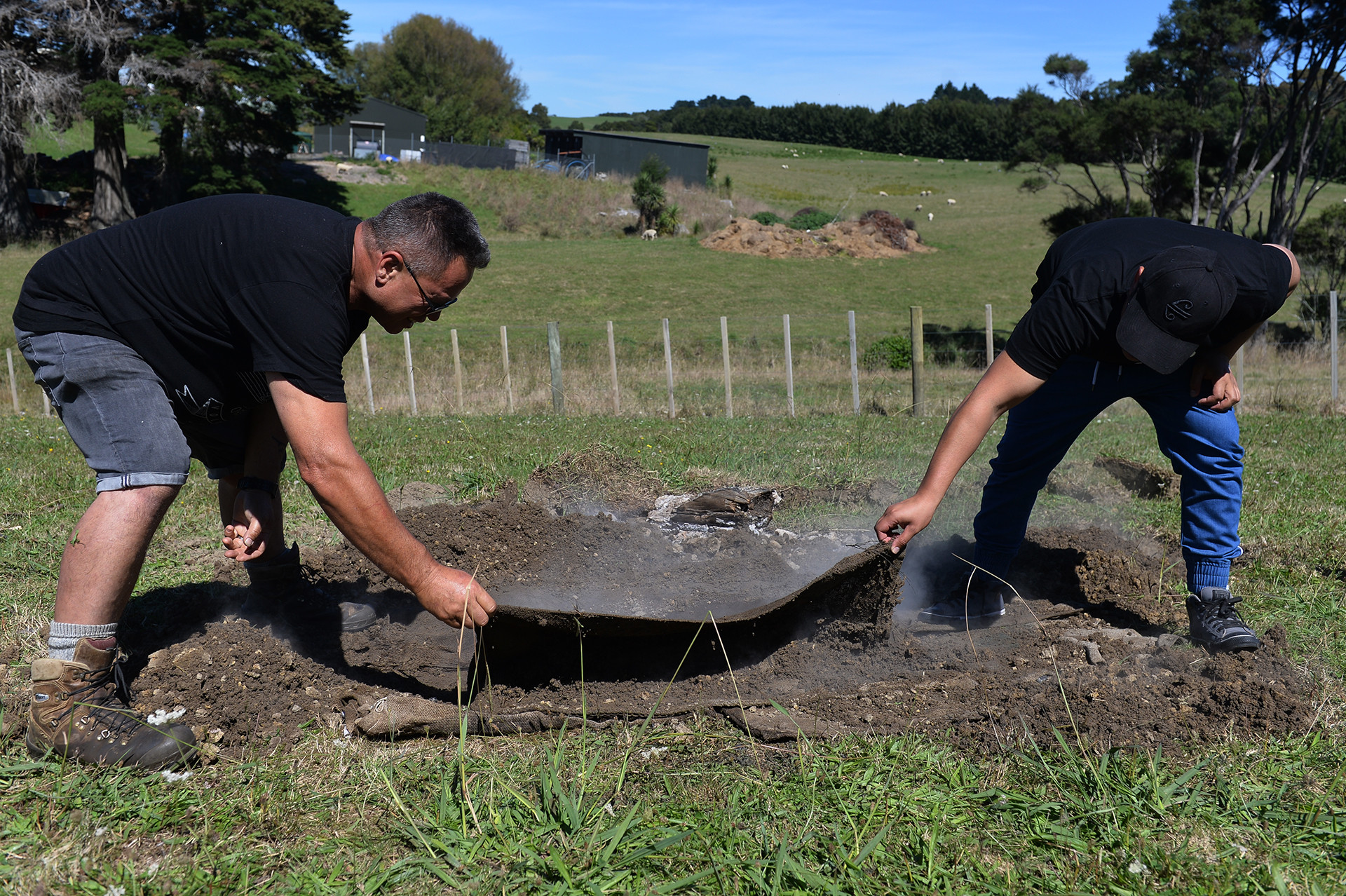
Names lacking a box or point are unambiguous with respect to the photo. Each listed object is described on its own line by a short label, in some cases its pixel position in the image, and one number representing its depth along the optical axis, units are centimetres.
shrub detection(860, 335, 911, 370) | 1627
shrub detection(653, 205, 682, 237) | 3703
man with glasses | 218
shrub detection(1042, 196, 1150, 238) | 2228
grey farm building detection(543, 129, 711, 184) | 4475
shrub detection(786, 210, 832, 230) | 3750
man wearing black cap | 259
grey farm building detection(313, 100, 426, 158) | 4566
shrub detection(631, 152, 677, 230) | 3697
